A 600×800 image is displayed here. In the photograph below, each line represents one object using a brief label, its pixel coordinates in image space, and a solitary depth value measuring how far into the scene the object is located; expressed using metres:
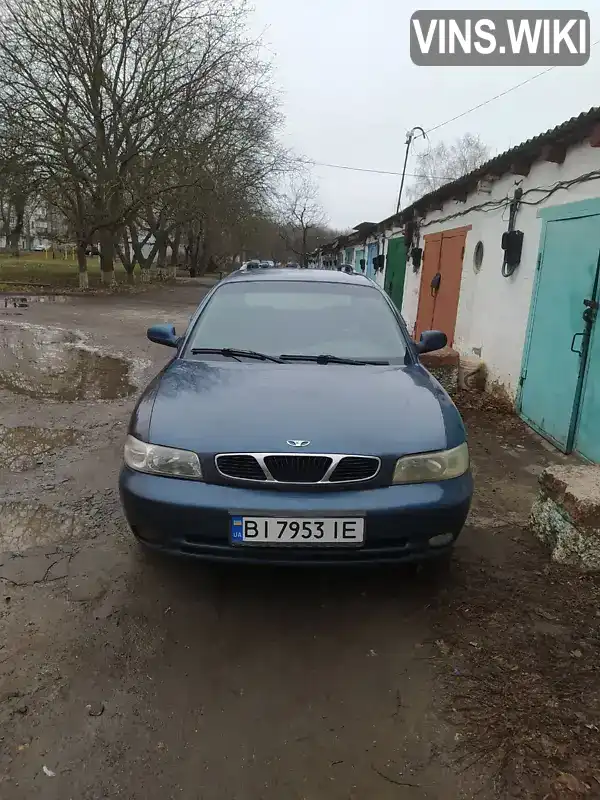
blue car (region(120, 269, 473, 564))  2.54
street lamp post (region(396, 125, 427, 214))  25.97
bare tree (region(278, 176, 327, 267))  43.69
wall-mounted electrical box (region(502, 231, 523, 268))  6.55
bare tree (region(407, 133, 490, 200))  49.32
